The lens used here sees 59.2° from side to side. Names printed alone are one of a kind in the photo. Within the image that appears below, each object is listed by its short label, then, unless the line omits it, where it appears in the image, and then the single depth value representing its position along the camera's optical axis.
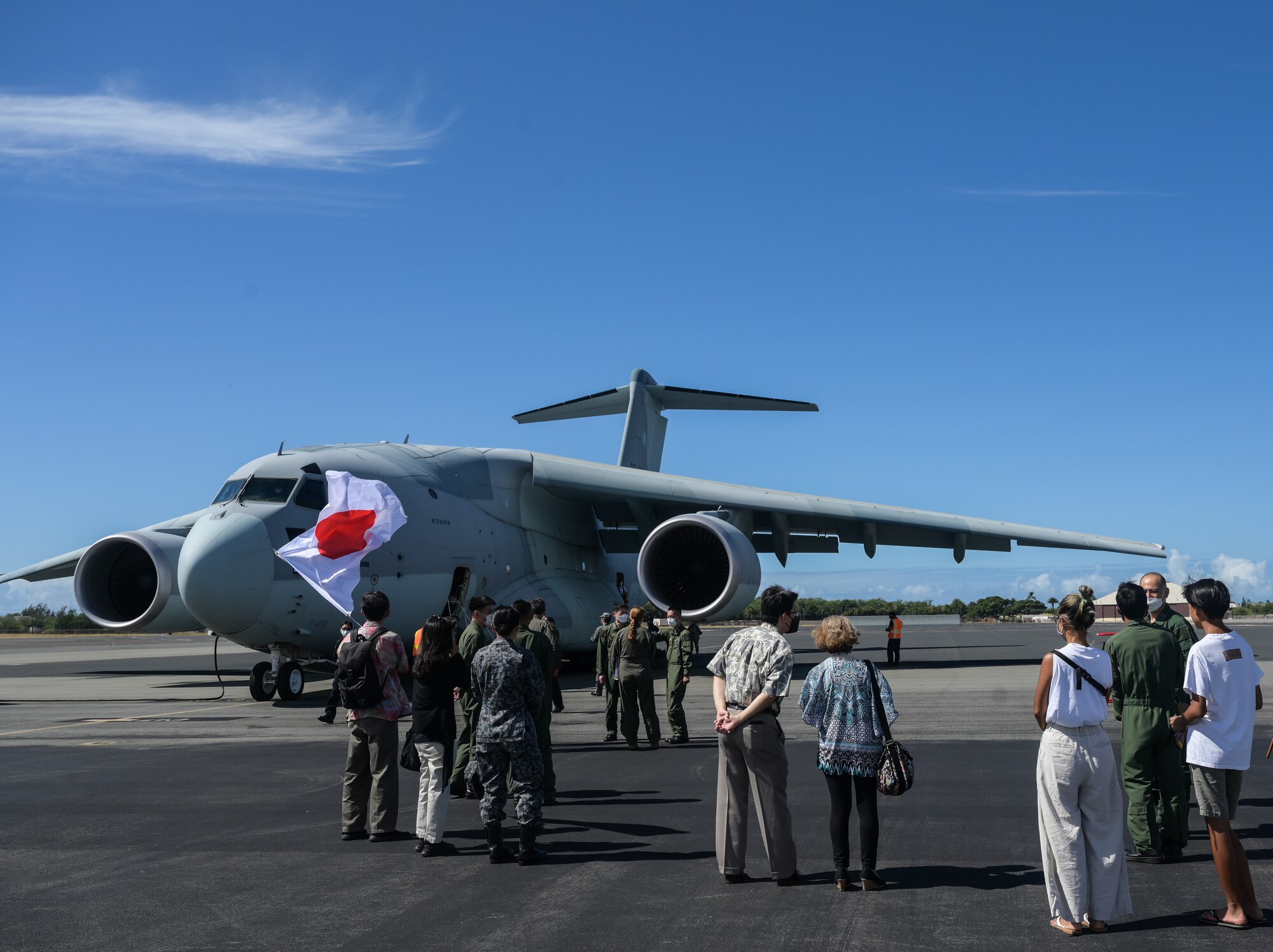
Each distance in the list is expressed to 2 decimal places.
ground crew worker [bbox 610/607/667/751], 11.82
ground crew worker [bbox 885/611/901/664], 26.06
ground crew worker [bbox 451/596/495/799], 8.81
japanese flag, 11.16
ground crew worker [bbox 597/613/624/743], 12.52
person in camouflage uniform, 6.92
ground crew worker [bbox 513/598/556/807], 8.71
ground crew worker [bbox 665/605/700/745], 12.30
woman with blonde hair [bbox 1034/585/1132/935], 5.29
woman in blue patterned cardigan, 6.03
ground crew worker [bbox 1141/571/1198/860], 7.79
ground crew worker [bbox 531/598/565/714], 11.38
